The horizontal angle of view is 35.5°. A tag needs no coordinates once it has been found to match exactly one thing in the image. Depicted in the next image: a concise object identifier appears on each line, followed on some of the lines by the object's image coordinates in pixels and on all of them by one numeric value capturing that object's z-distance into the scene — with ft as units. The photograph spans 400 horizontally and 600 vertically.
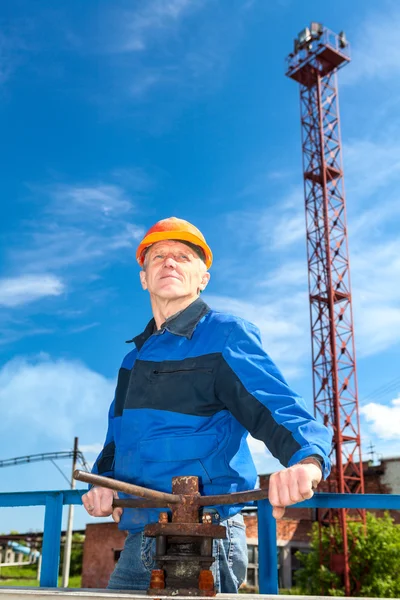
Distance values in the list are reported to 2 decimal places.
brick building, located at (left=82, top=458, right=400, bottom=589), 68.33
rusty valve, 5.31
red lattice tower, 80.73
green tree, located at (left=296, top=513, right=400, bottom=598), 69.67
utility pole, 59.73
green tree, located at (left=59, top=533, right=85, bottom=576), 97.62
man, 6.33
